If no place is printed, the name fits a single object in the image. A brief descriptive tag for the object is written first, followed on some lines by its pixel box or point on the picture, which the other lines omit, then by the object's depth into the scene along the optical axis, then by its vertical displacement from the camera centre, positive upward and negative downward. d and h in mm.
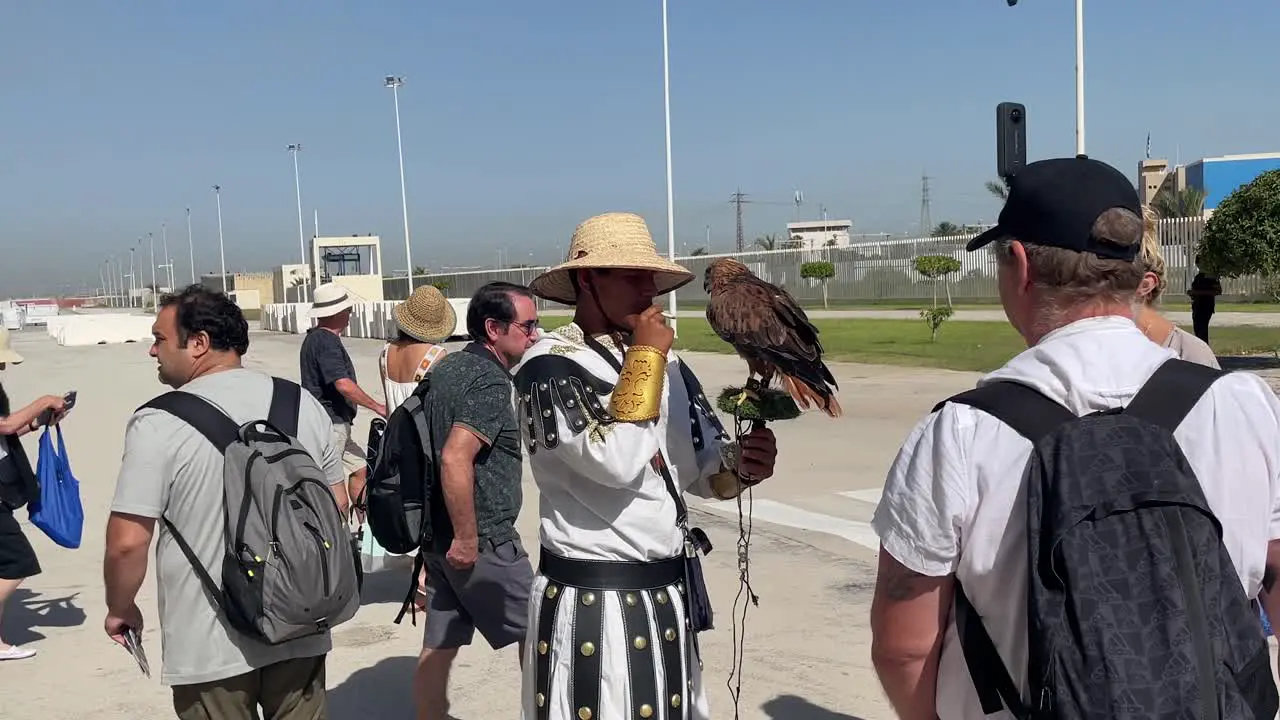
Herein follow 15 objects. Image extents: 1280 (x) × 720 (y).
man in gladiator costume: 2445 -607
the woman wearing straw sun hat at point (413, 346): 5492 -389
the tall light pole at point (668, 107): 30144 +4826
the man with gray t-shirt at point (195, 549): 2959 -788
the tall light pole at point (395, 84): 46469 +8944
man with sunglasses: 3646 -940
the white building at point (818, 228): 115938 +4042
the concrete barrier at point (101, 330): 46125 -1876
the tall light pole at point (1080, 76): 19688 +3412
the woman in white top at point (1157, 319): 2889 -250
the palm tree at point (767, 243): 81250 +1604
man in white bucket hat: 6941 -564
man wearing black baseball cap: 1659 -334
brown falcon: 2680 -205
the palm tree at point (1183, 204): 45594 +1933
